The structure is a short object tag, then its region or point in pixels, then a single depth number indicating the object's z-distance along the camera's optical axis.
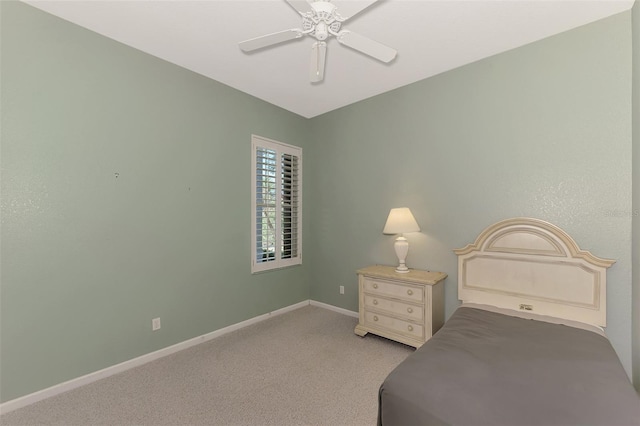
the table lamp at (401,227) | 2.93
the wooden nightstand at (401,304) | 2.67
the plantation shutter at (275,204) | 3.50
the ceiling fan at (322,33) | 1.58
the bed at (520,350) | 1.12
